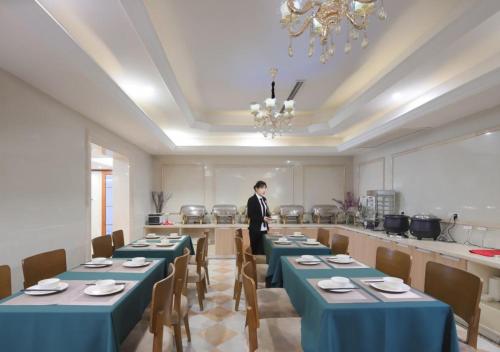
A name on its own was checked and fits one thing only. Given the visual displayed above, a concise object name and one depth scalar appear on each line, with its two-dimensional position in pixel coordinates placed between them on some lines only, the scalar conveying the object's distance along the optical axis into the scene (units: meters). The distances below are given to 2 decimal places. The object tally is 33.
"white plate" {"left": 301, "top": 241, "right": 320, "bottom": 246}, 3.30
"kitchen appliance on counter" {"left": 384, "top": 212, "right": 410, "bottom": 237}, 3.99
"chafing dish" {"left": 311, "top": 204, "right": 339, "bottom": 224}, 6.27
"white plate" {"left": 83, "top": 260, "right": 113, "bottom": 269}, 2.25
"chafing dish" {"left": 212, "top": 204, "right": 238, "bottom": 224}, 6.09
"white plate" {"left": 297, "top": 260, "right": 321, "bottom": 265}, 2.33
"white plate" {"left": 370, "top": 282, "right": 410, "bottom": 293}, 1.66
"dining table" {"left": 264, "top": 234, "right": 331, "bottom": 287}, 3.01
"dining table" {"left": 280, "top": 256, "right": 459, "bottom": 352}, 1.43
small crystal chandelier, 3.24
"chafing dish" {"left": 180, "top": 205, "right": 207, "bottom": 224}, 6.06
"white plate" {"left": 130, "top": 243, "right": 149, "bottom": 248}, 3.24
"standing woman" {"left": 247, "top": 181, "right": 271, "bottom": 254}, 3.94
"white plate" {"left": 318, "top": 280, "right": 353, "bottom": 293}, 1.67
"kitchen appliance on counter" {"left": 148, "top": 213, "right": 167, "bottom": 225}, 5.82
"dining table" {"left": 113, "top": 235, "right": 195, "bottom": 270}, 2.99
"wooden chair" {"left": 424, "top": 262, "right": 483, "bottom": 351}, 1.60
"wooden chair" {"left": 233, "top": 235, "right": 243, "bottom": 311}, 3.04
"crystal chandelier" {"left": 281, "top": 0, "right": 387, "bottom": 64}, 1.56
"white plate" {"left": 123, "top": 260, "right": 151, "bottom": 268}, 2.22
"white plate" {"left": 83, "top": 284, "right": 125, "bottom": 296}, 1.59
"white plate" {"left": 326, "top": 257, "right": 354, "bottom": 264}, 2.38
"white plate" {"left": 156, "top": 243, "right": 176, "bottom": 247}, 3.30
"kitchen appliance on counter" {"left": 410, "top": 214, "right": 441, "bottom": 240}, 3.54
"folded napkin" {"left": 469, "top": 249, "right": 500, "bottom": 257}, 2.70
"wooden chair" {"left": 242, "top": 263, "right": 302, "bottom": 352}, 1.53
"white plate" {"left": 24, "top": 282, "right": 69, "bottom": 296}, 1.60
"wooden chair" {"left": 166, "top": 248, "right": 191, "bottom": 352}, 1.93
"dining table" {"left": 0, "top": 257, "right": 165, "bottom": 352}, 1.35
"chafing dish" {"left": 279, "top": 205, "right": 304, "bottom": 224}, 6.21
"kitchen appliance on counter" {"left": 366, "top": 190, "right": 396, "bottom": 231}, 4.68
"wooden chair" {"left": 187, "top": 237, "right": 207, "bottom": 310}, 3.04
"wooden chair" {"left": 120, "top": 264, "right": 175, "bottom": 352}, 1.48
